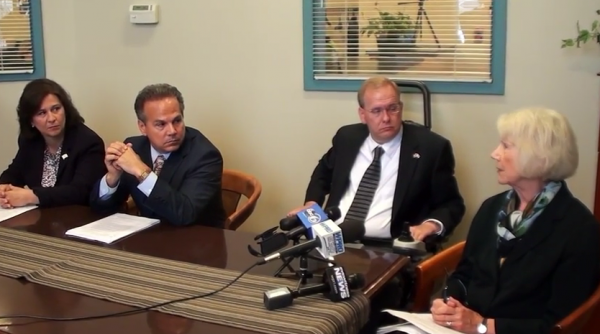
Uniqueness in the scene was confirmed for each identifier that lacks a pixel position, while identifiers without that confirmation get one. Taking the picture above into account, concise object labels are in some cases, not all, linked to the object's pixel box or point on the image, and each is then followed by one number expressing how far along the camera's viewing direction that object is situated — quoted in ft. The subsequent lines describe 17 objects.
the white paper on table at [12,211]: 8.08
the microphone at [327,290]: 5.23
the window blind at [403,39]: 9.55
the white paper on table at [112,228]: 7.13
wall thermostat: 11.84
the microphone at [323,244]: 5.42
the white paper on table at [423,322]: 5.80
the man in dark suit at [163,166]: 7.89
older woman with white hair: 5.76
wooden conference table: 5.01
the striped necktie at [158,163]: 8.44
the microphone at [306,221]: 5.60
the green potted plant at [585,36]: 8.30
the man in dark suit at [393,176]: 8.50
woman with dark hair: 9.41
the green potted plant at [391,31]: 9.99
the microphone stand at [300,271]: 5.67
